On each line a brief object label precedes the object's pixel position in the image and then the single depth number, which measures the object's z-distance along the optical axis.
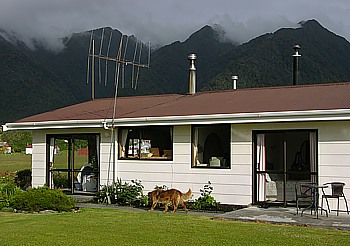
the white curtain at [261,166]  13.30
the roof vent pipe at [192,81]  18.06
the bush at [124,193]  14.60
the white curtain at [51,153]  16.86
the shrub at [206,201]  13.57
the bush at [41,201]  12.96
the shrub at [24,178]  18.86
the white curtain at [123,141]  15.44
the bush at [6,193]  13.68
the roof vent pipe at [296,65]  18.83
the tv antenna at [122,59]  16.40
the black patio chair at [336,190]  11.74
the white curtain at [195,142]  14.20
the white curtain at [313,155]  12.54
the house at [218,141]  12.36
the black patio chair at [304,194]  12.39
